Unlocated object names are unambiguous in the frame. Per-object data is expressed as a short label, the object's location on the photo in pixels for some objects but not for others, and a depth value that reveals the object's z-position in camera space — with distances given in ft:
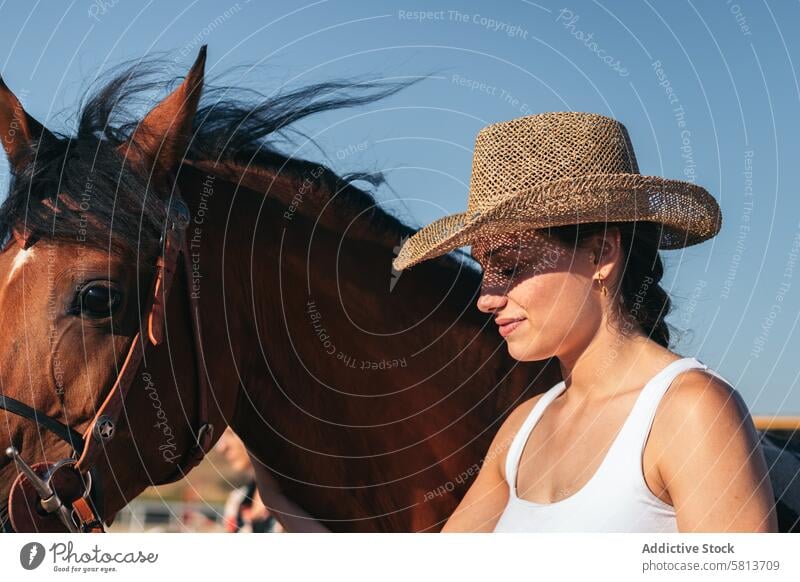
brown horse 7.68
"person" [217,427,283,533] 19.18
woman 6.33
